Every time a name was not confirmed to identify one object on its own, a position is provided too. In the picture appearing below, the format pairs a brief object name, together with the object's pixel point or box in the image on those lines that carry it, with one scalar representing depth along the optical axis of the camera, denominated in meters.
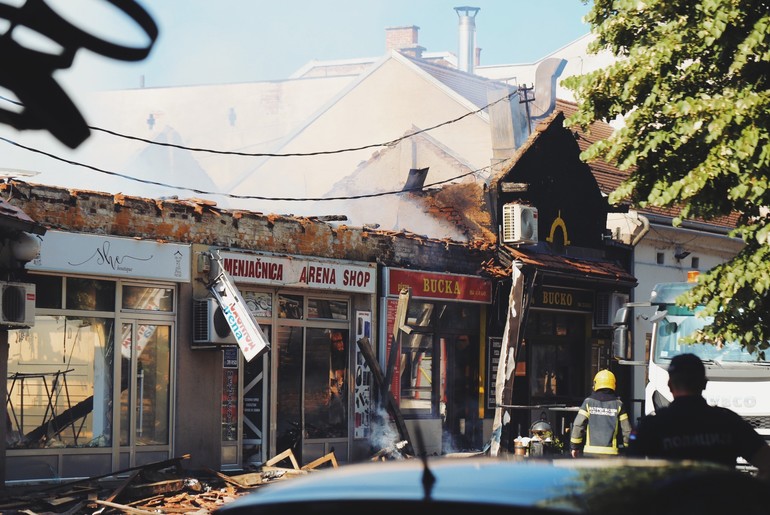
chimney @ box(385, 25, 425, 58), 52.38
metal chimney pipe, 52.03
